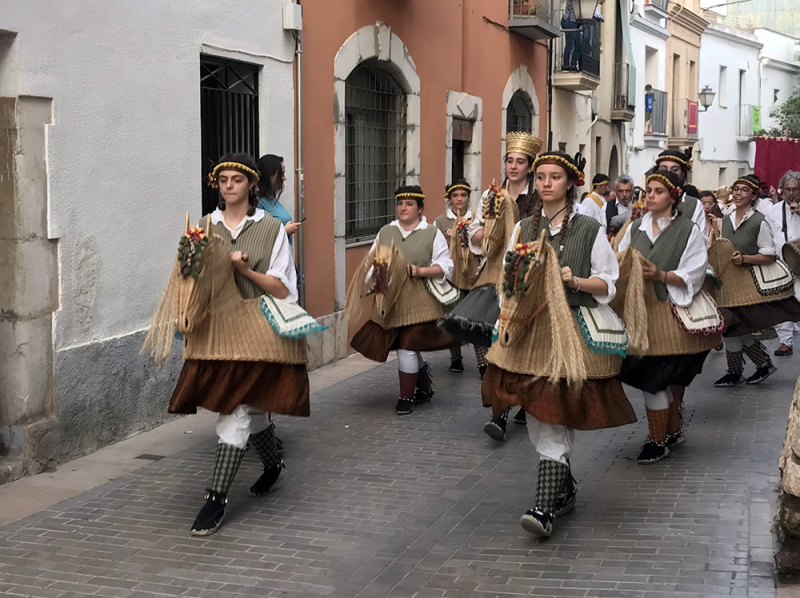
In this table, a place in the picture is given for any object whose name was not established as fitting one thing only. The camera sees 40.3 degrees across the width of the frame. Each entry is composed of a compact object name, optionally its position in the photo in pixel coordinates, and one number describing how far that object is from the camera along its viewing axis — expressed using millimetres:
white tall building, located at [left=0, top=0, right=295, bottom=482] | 6461
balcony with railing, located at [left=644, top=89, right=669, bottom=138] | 28016
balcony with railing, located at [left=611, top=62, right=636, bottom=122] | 24250
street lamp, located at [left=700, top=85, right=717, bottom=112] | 30891
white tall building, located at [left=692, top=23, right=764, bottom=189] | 33719
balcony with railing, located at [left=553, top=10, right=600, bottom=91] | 19344
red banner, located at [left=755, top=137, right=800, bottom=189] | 15328
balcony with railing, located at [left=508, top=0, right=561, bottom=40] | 16453
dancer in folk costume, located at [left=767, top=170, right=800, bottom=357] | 10648
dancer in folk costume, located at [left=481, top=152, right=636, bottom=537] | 5172
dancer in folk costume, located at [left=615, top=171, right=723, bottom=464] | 6797
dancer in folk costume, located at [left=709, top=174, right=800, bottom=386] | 9117
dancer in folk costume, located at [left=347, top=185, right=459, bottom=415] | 8320
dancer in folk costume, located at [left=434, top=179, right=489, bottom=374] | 9258
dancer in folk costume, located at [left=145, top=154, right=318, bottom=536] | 5434
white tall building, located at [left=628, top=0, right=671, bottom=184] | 26828
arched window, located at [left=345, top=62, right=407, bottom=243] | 11867
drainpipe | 10008
